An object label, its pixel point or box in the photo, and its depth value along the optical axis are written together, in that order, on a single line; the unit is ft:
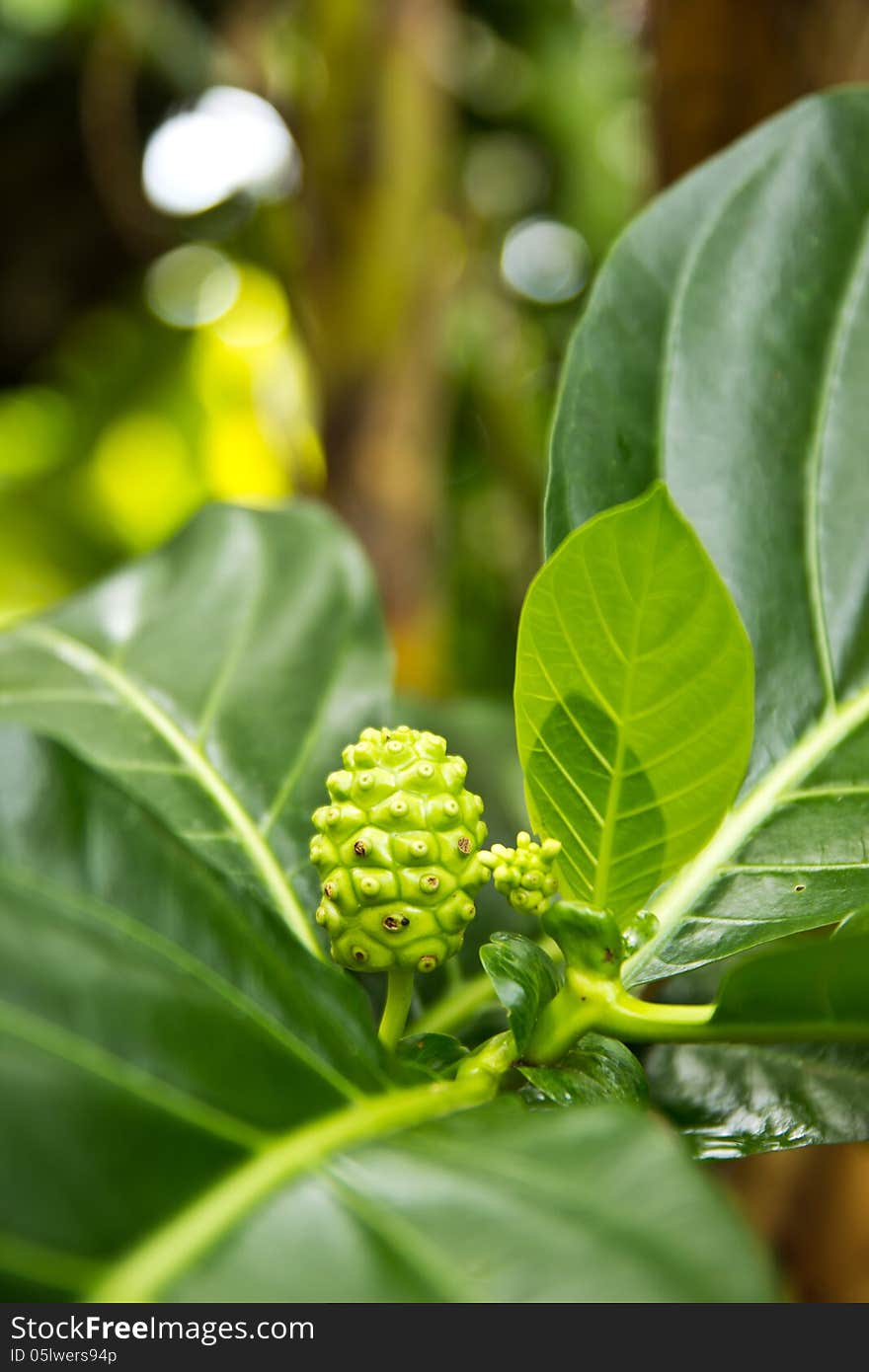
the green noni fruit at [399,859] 1.28
